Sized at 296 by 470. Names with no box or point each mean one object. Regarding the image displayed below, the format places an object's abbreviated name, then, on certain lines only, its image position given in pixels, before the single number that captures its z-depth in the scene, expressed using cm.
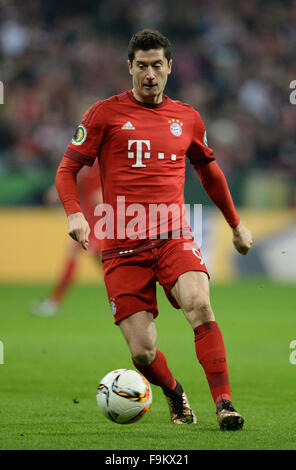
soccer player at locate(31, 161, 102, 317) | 2248
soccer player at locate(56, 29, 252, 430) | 1025
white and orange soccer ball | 992
